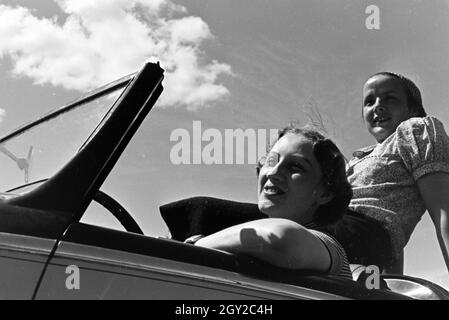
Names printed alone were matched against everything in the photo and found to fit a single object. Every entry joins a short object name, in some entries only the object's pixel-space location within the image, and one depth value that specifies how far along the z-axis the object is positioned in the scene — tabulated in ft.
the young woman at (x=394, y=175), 6.72
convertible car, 4.28
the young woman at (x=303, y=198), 4.78
